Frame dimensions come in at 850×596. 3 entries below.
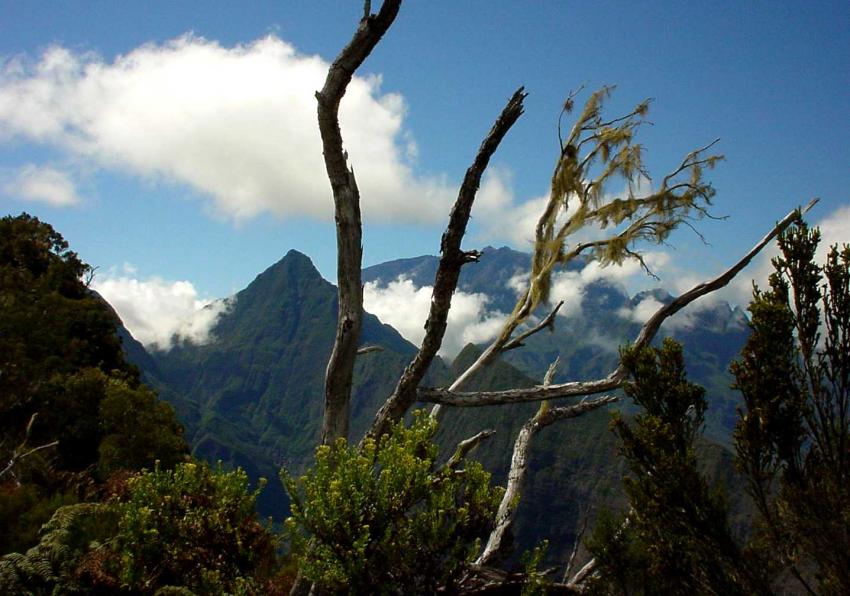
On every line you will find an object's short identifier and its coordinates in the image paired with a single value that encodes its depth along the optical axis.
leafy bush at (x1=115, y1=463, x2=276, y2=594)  5.32
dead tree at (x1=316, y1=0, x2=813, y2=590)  5.03
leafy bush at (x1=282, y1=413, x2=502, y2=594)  4.38
